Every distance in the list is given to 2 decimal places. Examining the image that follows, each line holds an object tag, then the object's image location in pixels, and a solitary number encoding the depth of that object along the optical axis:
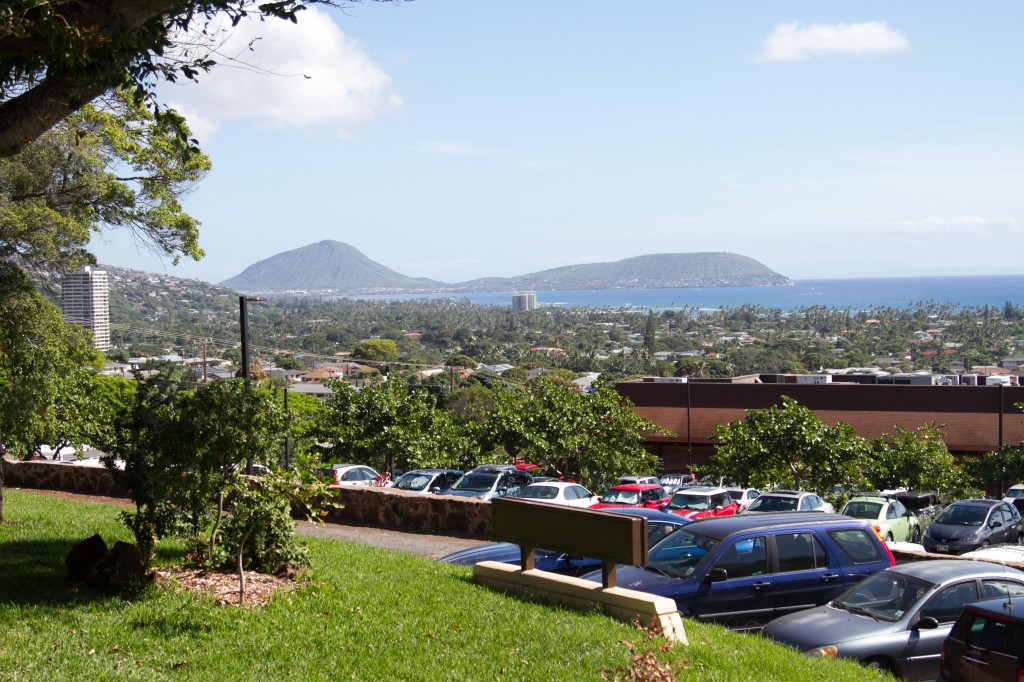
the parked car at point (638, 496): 23.48
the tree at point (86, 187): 13.80
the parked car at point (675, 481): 34.59
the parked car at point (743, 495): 24.28
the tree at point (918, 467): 29.45
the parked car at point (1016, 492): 30.92
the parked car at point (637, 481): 31.53
